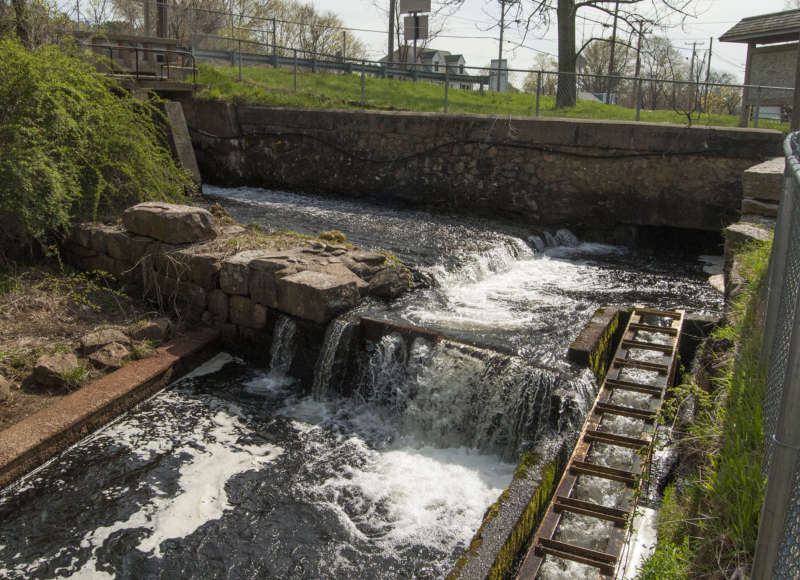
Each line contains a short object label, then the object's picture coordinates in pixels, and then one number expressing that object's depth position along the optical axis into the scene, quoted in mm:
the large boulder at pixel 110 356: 6574
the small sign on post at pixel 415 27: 20781
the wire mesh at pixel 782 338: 2582
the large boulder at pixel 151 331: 7168
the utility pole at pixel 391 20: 29695
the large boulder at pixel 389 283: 7742
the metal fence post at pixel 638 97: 13078
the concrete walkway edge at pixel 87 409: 5266
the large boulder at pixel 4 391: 5754
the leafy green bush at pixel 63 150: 7707
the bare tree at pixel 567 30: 18547
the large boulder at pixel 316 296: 7035
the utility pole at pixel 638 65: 13013
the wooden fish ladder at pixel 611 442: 3799
